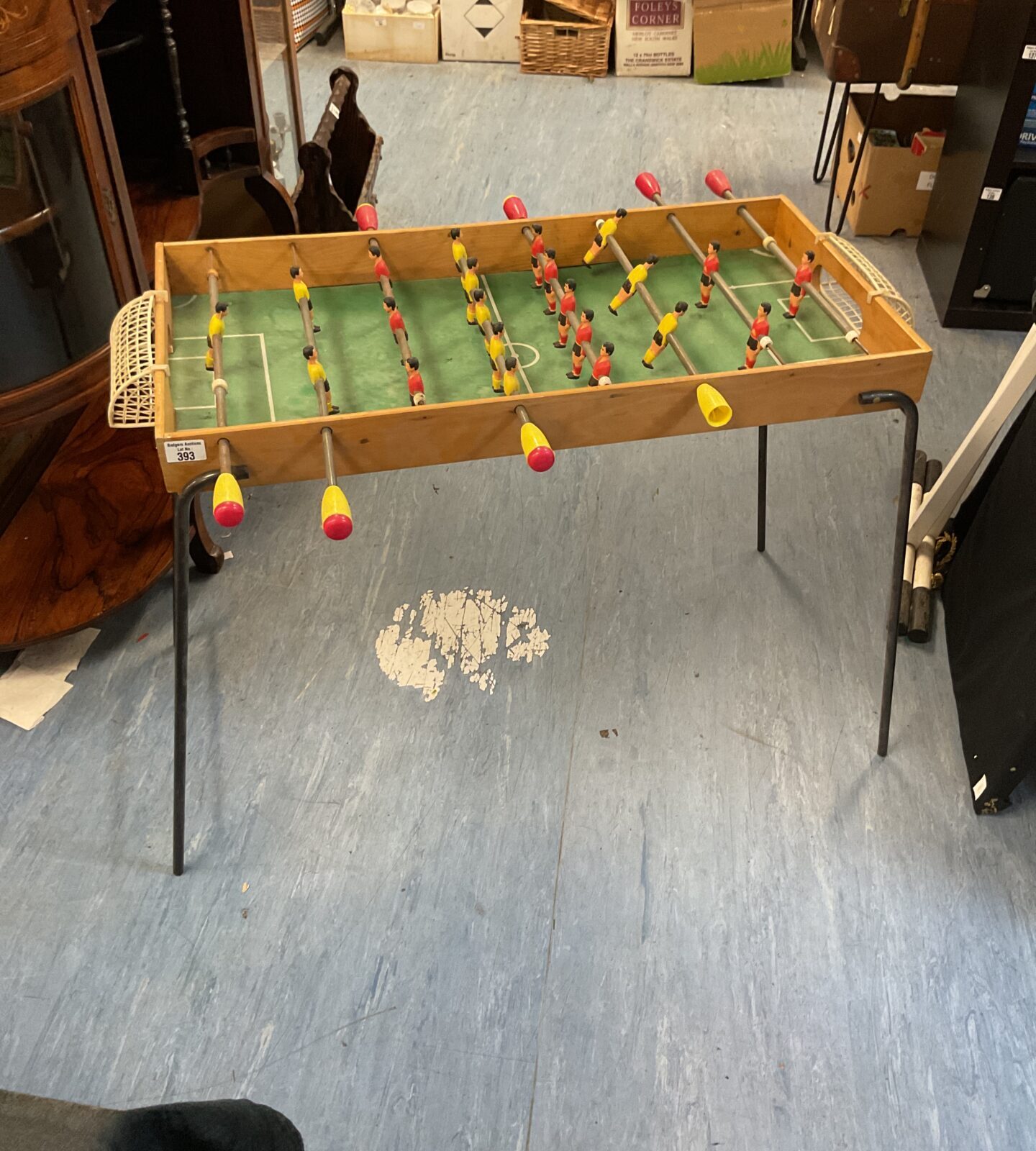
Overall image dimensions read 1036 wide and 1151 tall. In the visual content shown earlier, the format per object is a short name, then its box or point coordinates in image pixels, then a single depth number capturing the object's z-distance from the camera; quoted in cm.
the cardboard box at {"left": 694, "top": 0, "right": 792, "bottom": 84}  512
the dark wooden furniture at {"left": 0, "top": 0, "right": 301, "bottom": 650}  183
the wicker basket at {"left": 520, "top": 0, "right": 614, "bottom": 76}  522
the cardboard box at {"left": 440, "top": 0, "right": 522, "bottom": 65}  534
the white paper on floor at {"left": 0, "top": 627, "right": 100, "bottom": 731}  216
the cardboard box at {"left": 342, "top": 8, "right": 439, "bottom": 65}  535
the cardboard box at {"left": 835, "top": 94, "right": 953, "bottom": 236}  371
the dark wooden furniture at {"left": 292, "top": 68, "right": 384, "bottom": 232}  304
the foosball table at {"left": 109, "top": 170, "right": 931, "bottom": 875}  156
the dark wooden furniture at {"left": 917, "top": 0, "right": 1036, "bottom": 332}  299
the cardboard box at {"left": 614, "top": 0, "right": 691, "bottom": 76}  521
